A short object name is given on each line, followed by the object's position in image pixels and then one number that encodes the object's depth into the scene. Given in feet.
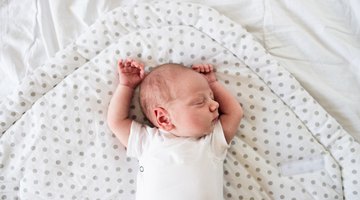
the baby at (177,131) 3.65
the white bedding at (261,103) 3.92
